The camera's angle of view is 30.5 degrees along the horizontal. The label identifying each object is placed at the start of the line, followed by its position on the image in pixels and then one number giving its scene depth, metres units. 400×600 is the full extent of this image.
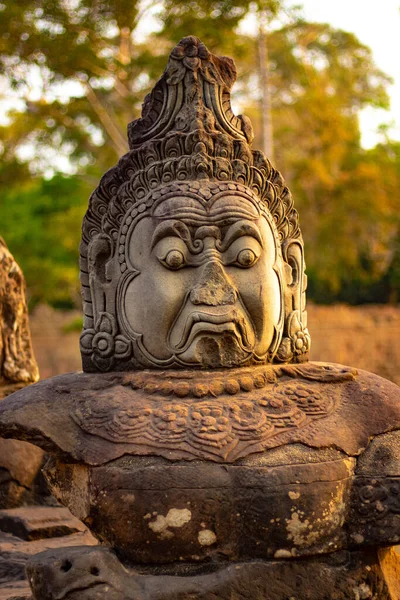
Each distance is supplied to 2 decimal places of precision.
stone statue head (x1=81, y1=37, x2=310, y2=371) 3.29
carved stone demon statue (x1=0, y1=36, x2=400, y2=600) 2.88
